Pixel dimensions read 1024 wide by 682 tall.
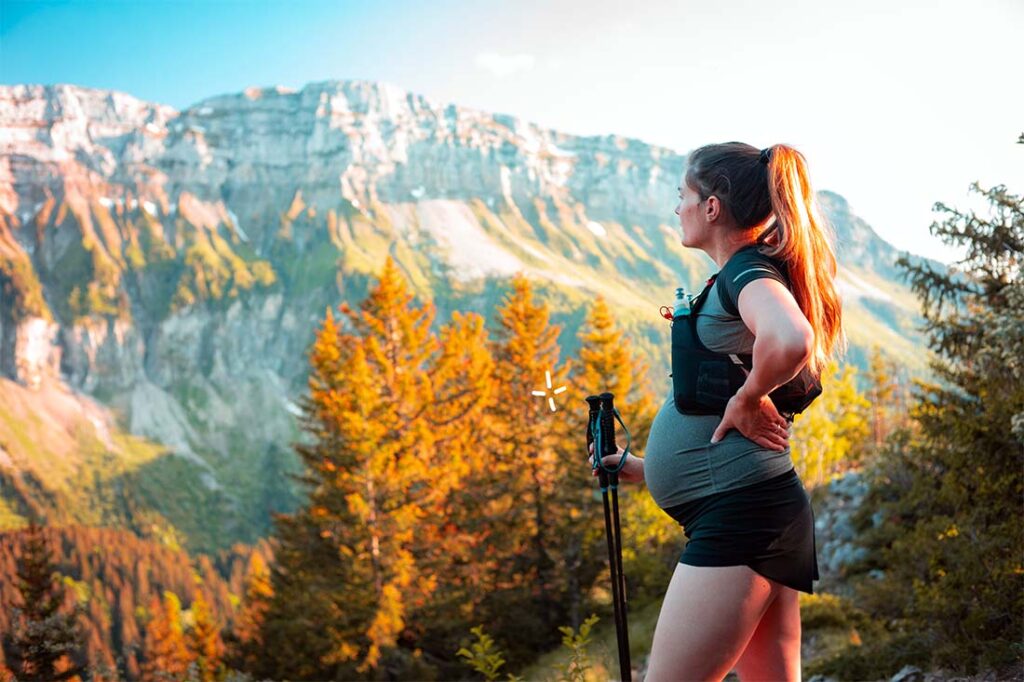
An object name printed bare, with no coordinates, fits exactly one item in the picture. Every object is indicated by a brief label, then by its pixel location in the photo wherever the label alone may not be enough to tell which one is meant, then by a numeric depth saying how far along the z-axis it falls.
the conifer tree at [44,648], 10.38
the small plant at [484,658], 4.84
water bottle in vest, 2.56
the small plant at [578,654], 4.78
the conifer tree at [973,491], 6.02
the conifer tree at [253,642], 22.00
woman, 2.27
